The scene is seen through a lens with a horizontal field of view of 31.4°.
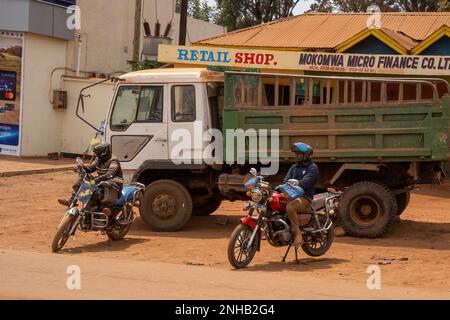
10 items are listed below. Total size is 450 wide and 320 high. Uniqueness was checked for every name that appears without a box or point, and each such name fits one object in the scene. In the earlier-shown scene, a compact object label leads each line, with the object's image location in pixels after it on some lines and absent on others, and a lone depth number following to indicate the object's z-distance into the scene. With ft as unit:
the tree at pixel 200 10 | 209.87
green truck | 39.83
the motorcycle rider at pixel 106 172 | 38.45
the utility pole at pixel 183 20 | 84.53
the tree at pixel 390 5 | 149.48
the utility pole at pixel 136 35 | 81.66
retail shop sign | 57.41
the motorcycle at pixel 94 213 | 36.60
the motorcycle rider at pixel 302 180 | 33.91
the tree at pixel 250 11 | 160.97
